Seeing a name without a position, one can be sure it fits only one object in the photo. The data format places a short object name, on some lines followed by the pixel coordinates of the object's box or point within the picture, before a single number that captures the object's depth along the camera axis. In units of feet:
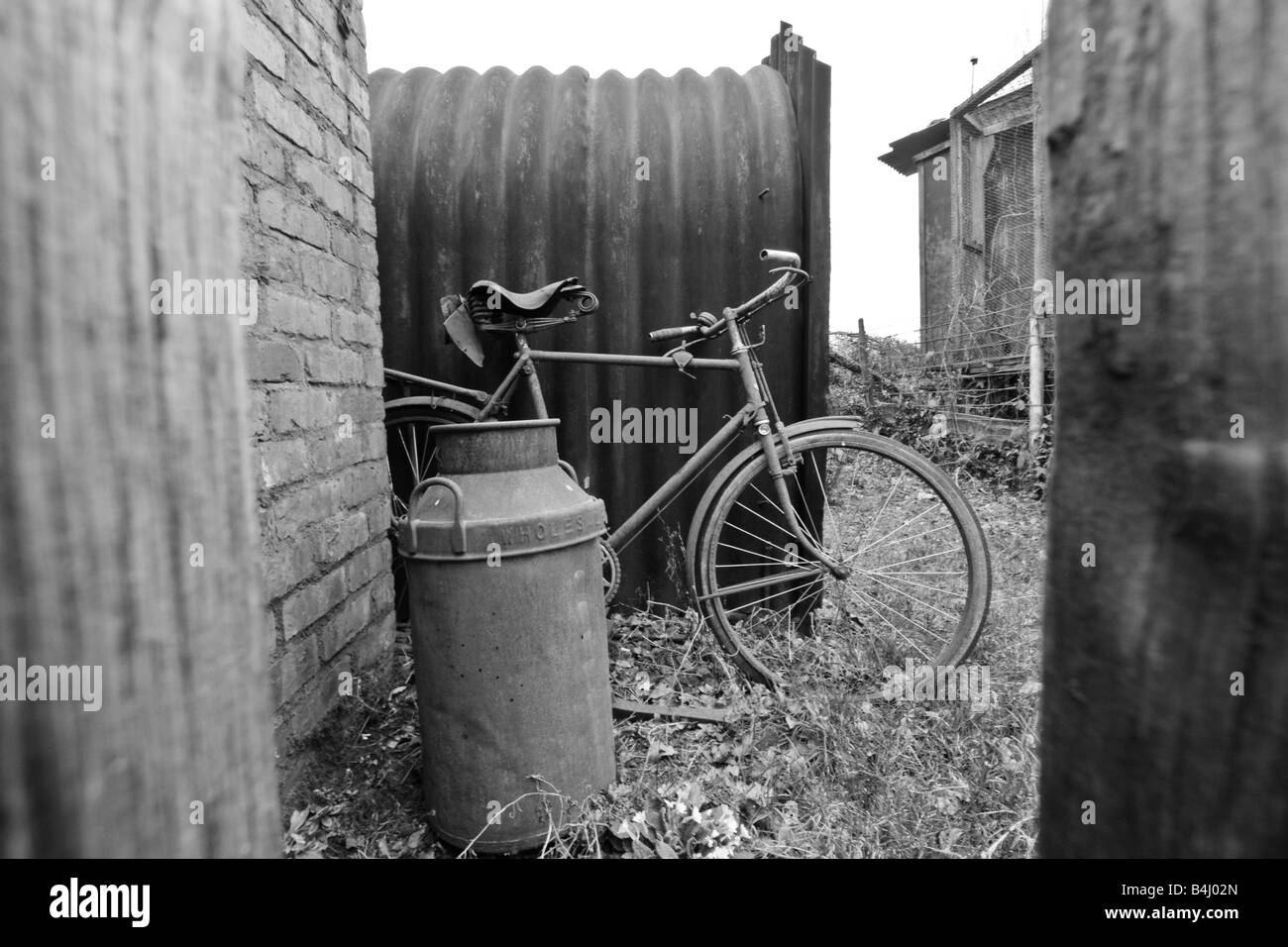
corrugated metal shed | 10.47
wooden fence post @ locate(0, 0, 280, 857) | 1.11
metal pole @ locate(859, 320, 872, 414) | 23.93
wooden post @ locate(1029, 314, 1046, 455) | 19.27
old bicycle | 8.64
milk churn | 5.84
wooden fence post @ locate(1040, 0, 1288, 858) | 1.30
